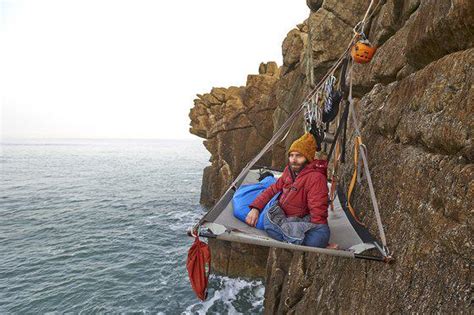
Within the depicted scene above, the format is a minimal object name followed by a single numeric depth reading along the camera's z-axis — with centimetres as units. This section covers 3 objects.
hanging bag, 406
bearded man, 448
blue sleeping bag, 540
